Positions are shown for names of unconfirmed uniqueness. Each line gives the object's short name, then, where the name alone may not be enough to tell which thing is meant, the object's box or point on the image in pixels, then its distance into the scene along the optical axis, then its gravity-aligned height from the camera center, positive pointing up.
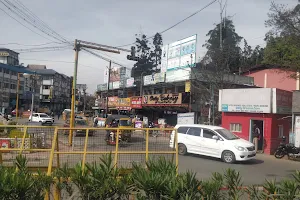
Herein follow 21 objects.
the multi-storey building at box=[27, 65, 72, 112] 98.75 +6.87
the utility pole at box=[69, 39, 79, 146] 18.97 +1.93
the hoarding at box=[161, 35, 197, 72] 32.50 +6.71
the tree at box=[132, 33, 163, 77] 70.06 +12.94
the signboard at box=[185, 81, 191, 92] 30.69 +2.85
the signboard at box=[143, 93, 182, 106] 31.66 +1.56
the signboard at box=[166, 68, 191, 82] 32.57 +4.32
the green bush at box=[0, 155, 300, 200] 3.98 -0.96
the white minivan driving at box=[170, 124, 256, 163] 14.58 -1.33
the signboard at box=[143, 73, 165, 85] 37.16 +4.33
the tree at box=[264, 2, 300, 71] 14.75 +4.12
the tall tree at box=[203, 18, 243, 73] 30.75 +6.99
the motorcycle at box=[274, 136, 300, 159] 16.77 -1.72
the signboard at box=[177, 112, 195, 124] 25.55 -0.27
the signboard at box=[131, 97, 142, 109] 39.08 +1.36
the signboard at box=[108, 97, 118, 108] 46.66 +1.49
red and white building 19.20 +0.28
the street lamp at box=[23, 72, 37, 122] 36.53 +3.39
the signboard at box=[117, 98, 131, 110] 42.19 +1.16
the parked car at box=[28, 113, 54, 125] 42.18 -1.25
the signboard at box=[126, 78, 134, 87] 45.84 +4.50
